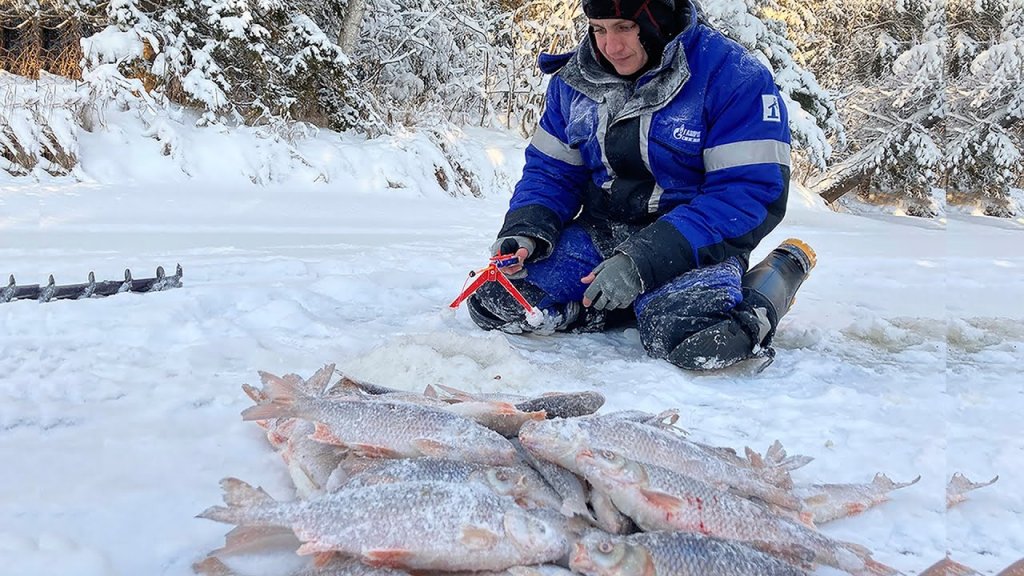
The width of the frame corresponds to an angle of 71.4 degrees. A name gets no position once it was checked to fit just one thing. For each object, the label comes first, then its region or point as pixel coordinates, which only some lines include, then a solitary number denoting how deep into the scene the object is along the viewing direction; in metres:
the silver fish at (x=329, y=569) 1.35
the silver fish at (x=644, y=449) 1.69
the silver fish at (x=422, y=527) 1.37
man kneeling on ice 3.01
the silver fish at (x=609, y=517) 1.61
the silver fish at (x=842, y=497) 1.82
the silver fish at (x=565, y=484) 1.60
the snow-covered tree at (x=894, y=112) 15.01
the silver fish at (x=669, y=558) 1.33
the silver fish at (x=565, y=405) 2.05
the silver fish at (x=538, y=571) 1.36
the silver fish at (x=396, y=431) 1.74
